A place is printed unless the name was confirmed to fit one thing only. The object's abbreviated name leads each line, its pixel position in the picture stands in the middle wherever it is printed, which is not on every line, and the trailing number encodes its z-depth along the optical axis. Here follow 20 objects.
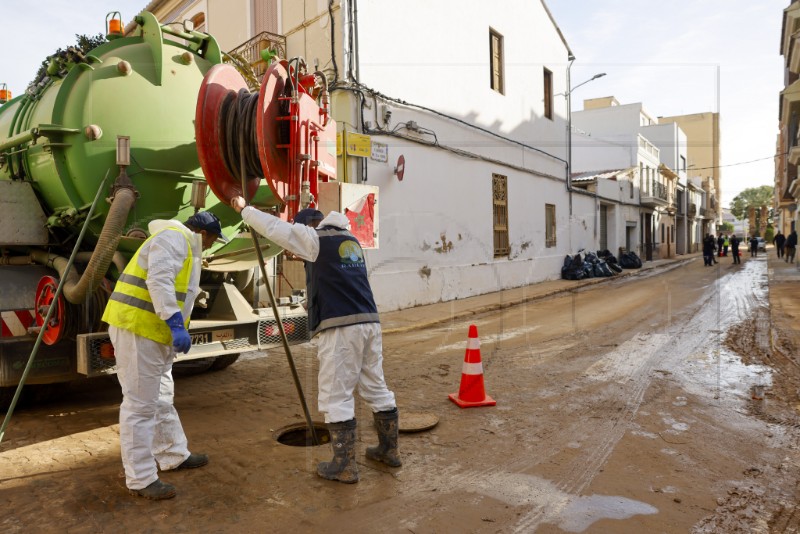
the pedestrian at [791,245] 24.20
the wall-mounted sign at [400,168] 10.88
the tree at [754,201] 71.85
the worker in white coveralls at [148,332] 3.11
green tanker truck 4.18
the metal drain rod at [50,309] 3.83
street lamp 18.86
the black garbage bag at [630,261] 23.50
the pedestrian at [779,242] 29.05
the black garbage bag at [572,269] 18.09
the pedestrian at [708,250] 24.31
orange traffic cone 4.81
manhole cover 4.20
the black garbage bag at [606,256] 21.25
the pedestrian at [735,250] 22.44
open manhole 4.12
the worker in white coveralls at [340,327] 3.31
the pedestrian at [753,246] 31.67
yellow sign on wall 9.86
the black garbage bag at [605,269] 19.14
